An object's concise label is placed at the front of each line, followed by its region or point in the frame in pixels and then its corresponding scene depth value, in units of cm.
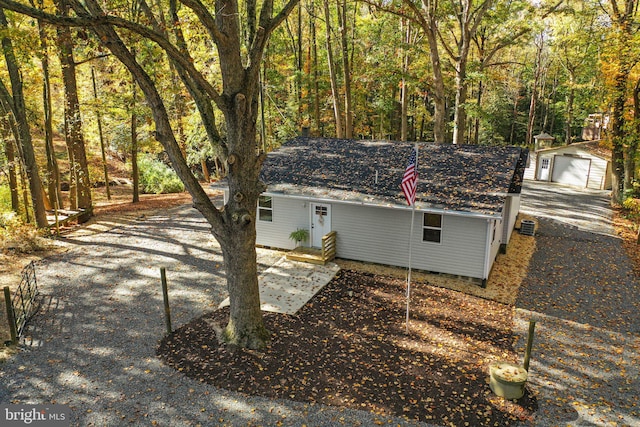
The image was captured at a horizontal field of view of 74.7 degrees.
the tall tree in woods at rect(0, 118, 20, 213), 1845
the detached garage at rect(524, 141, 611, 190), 2753
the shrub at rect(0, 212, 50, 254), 1393
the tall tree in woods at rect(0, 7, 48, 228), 1381
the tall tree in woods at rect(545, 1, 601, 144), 3059
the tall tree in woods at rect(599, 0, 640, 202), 1805
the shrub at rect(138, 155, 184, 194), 2762
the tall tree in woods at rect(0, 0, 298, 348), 701
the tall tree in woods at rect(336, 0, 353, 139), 2332
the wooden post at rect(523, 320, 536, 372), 779
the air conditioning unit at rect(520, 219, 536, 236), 1756
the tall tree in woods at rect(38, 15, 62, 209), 1547
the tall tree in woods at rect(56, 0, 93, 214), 1661
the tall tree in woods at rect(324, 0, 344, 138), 2261
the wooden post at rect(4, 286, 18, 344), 847
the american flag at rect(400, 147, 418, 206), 941
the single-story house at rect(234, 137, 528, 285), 1246
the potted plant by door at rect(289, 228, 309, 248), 1455
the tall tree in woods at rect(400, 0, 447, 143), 1803
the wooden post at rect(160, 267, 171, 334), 905
